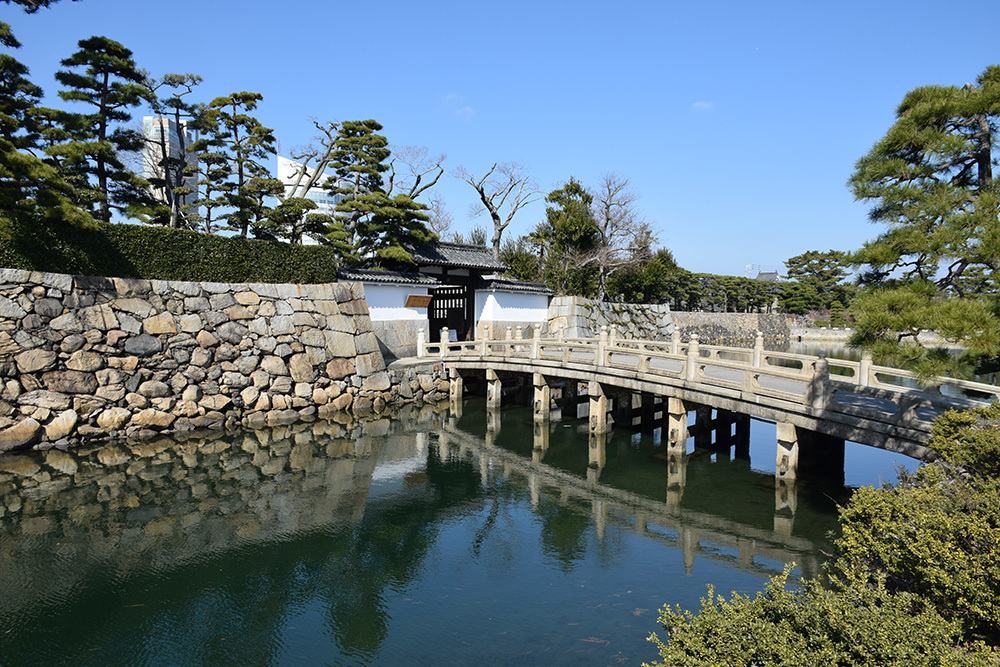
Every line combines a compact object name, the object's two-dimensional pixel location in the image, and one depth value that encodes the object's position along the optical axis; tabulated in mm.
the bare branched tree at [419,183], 30253
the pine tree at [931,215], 7430
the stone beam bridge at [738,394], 9891
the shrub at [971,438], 6781
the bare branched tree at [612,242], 34312
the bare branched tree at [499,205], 34938
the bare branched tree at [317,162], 25906
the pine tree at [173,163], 20422
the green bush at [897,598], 3793
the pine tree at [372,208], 23875
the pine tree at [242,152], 21844
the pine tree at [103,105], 17016
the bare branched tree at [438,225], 48406
